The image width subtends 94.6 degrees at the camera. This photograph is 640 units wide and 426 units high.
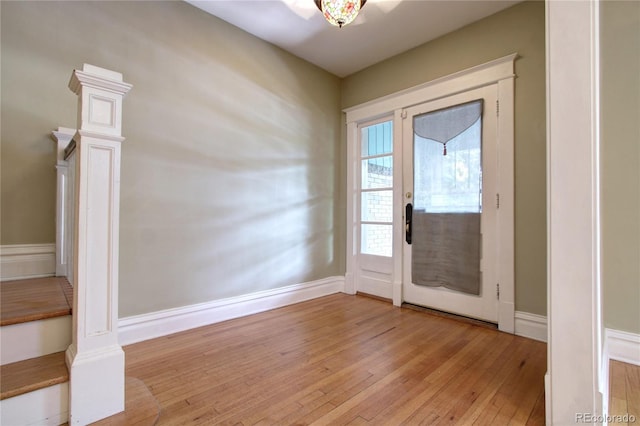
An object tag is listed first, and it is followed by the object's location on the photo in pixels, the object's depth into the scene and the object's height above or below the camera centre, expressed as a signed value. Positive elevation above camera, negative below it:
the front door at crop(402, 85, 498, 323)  2.56 +0.10
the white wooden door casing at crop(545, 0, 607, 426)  1.22 -0.01
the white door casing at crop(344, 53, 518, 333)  2.43 +0.60
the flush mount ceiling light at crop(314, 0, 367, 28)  2.01 +1.42
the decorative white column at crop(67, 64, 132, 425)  1.24 -0.17
